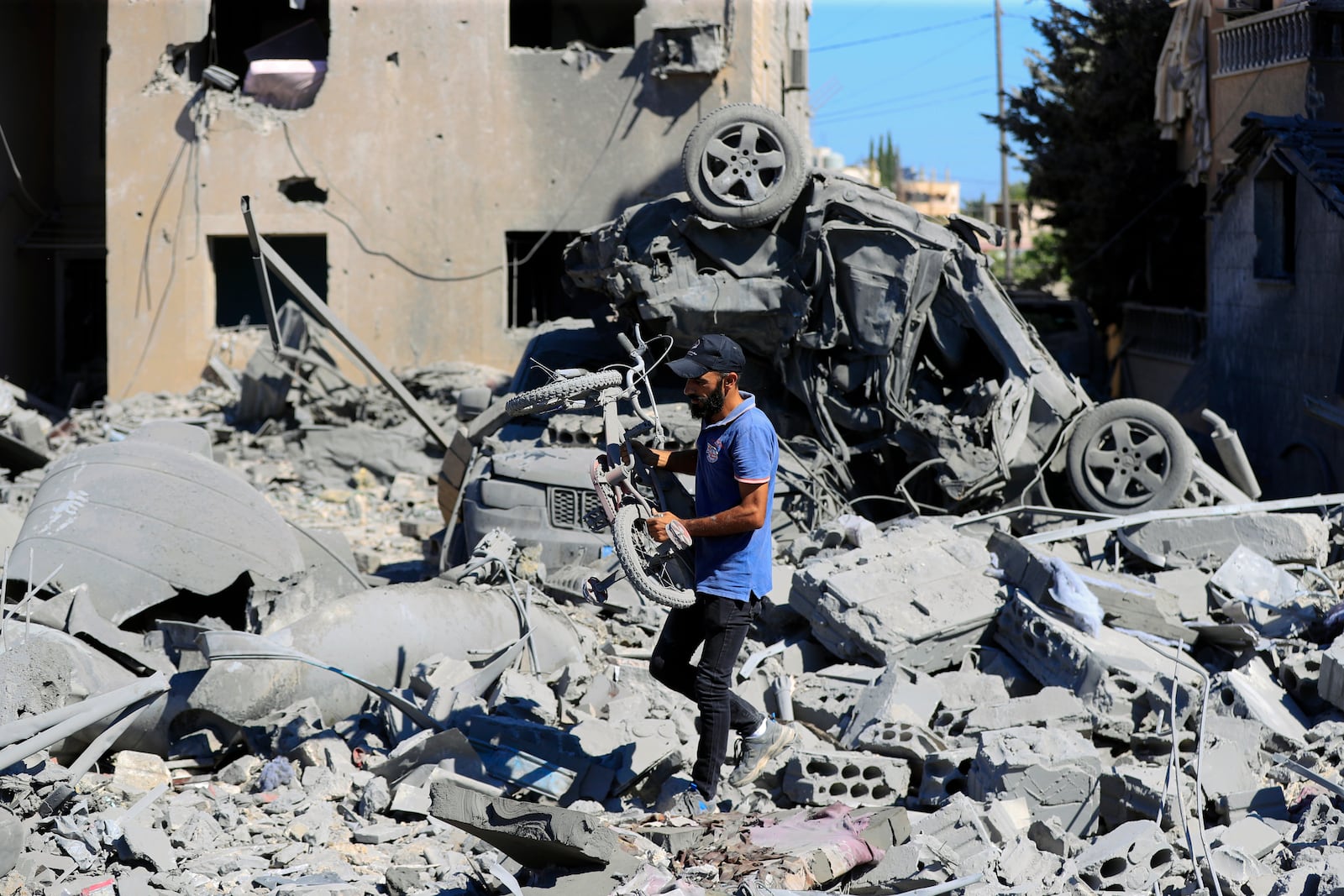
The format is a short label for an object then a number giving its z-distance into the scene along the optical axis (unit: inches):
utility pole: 1505.9
